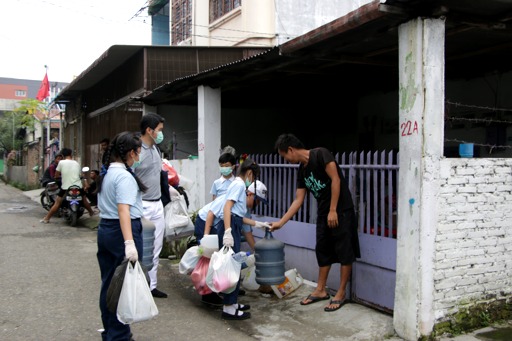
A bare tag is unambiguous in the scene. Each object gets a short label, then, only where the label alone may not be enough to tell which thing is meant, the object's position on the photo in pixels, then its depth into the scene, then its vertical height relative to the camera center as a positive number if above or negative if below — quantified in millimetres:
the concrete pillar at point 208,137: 8523 +410
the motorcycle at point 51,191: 12164 -763
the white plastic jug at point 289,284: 5734 -1433
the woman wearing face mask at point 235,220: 4883 -596
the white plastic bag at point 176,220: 6234 -742
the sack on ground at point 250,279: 6004 -1431
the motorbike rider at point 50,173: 12266 -321
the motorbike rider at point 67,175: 11109 -331
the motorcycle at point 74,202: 11023 -931
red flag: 23469 +3357
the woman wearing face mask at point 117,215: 3697 -415
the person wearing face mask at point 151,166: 5234 -59
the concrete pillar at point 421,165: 4141 -30
